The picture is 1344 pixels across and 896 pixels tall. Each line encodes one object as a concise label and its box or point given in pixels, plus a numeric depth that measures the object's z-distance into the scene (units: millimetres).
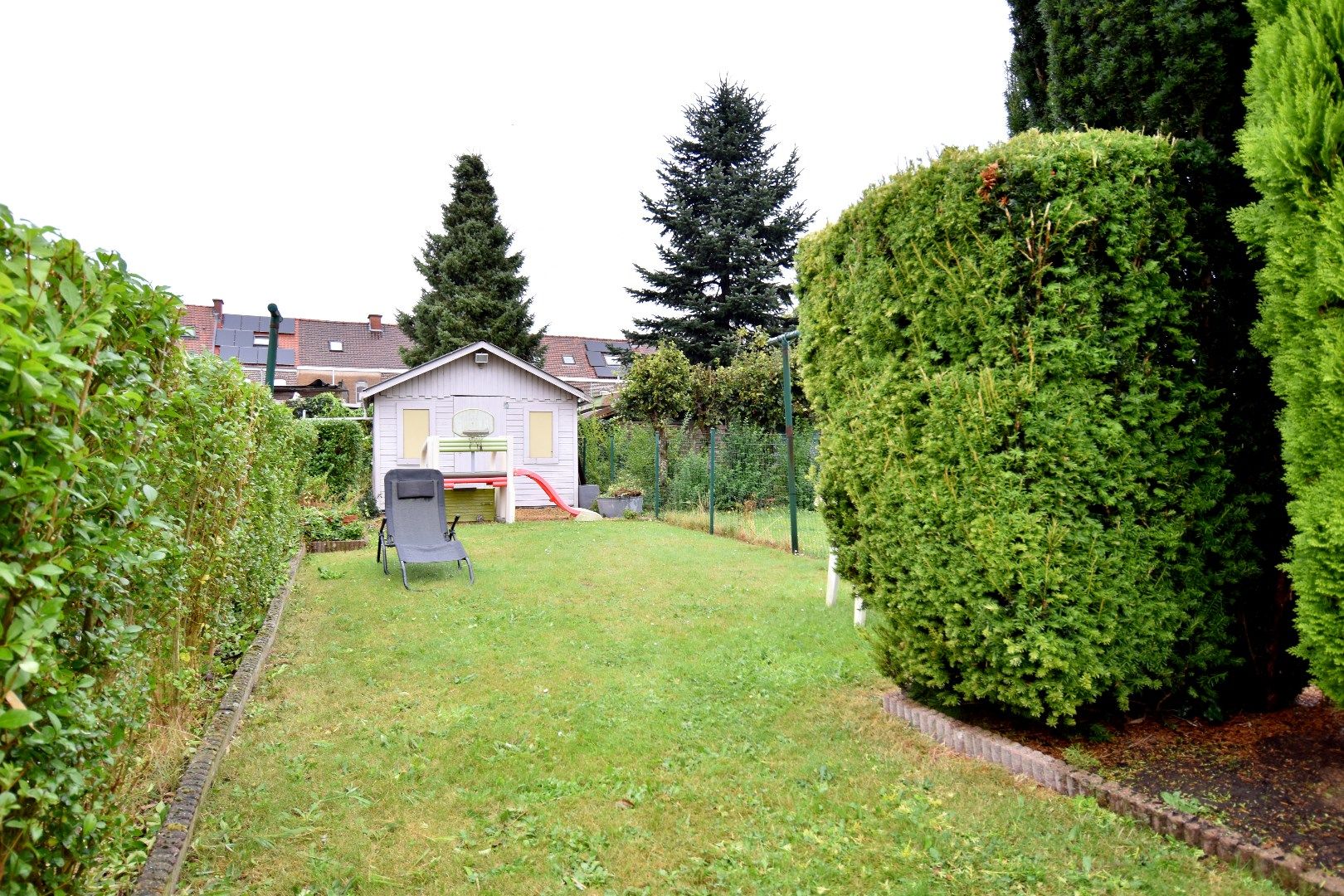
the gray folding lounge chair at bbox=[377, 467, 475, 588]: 8727
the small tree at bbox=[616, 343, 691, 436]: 18094
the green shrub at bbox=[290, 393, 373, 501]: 15477
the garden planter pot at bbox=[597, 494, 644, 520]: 16062
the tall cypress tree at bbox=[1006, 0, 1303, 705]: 3527
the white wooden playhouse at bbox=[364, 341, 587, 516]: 17234
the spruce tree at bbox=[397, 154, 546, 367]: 28625
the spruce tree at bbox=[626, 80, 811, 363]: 26469
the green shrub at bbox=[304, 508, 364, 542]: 11266
